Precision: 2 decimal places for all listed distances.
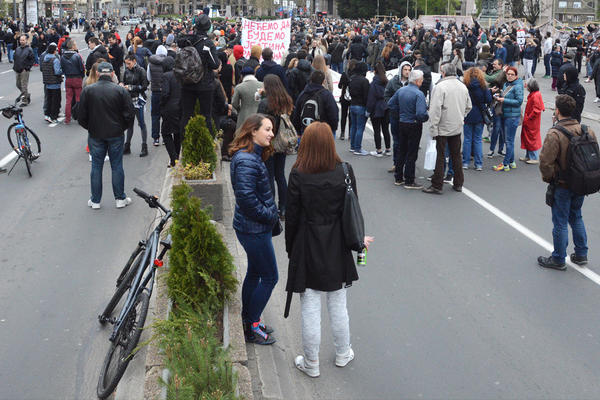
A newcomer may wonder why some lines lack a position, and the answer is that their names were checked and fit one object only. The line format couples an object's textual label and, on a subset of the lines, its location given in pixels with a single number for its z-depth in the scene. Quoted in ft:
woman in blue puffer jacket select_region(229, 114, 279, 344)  17.17
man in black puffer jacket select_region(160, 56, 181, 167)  36.40
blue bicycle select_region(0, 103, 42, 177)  39.04
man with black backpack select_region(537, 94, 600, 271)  23.91
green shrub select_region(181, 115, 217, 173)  29.45
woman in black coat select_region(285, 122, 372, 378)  16.31
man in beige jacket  34.58
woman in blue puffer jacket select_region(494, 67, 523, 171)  40.29
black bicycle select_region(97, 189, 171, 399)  17.07
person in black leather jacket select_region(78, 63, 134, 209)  30.83
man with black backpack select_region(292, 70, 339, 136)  33.60
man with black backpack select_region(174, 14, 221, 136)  32.37
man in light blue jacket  34.76
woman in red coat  39.52
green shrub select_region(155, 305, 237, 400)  12.97
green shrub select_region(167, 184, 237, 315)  17.99
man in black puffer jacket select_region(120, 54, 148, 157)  43.19
